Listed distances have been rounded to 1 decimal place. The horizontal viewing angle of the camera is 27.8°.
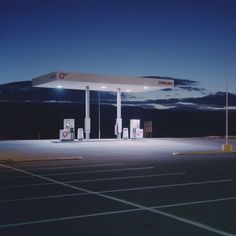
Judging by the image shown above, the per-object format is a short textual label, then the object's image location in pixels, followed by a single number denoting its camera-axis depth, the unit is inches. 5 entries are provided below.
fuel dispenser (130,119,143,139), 1592.0
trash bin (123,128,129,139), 1595.7
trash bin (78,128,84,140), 1494.8
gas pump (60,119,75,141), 1446.9
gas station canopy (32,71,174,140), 1328.7
